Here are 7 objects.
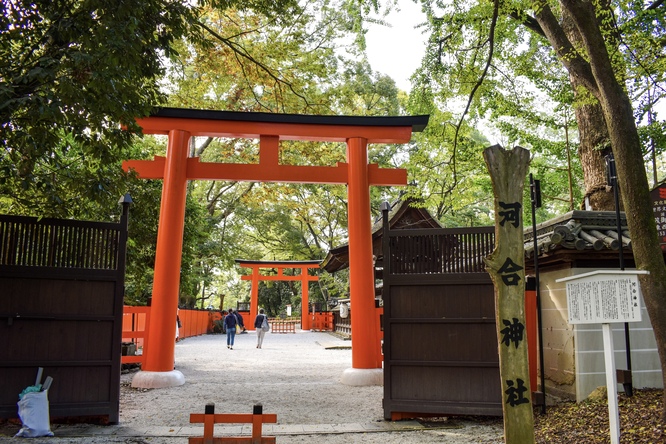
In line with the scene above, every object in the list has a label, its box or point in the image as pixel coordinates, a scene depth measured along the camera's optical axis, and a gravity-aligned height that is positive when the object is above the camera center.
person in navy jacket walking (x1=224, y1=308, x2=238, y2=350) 18.34 -1.03
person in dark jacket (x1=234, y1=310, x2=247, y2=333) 22.32 -0.94
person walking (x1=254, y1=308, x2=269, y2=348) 18.58 -0.97
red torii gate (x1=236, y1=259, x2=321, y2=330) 30.75 +1.32
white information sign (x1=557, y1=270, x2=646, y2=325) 4.37 +0.01
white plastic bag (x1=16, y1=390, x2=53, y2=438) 5.73 -1.31
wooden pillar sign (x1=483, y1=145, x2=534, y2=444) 3.93 +0.11
